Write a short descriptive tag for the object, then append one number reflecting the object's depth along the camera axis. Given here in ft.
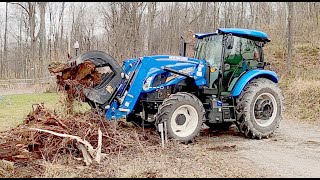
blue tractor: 22.21
